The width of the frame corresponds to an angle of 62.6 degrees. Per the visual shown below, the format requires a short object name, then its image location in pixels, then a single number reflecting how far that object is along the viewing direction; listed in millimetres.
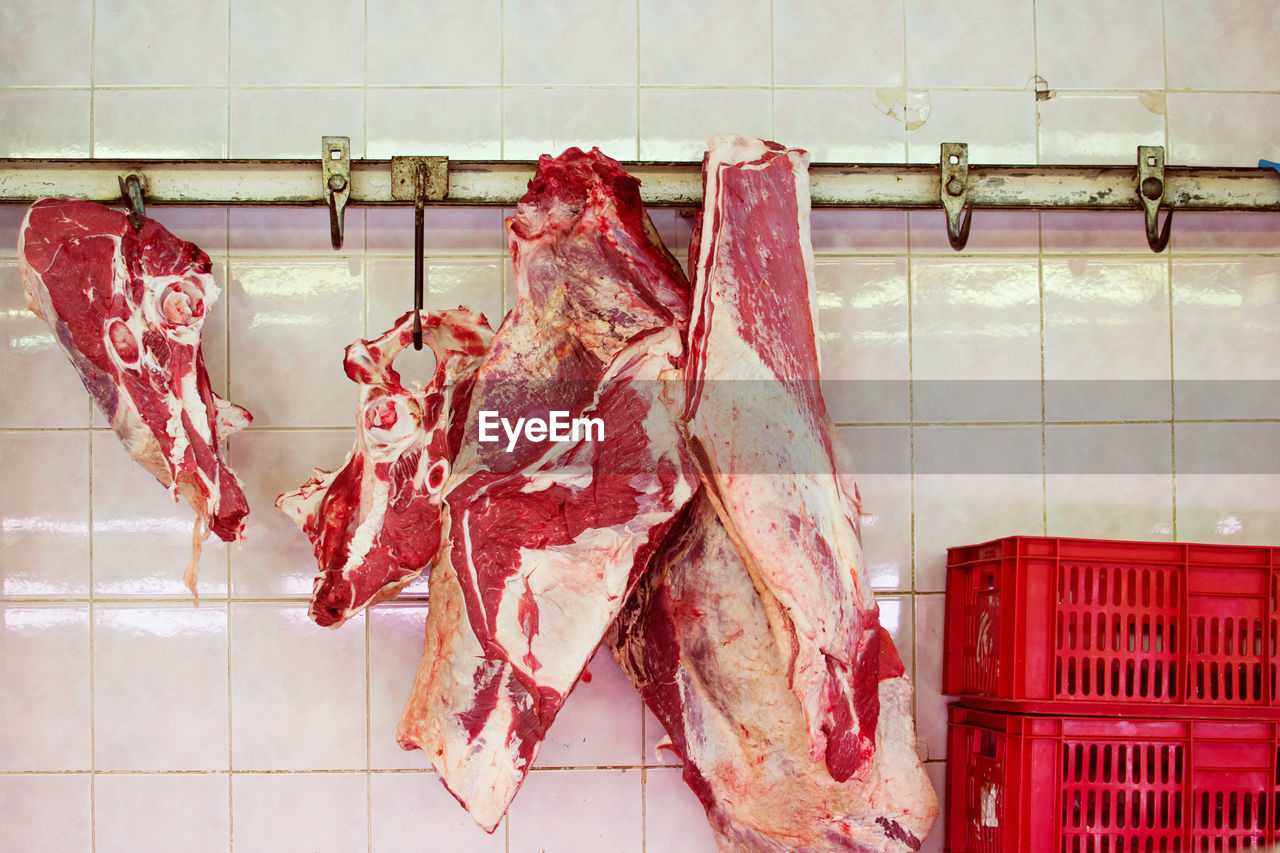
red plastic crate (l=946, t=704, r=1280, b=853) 2340
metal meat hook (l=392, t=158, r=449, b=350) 2438
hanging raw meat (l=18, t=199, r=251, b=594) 2385
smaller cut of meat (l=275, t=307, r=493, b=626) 2406
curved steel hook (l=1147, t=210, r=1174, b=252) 2559
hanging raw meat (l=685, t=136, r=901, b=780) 2037
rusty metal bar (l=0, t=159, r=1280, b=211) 2465
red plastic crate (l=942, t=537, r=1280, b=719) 2365
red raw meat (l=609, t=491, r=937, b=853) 2250
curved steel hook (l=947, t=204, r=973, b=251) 2551
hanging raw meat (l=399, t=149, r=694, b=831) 2074
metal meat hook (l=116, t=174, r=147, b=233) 2422
